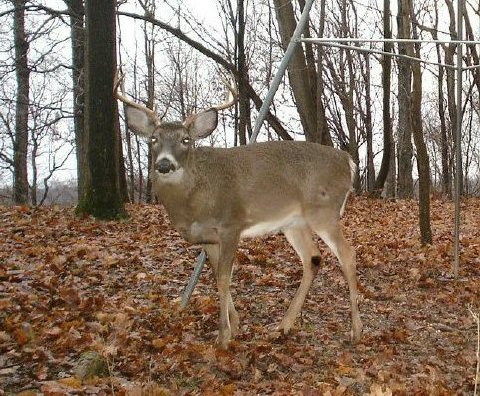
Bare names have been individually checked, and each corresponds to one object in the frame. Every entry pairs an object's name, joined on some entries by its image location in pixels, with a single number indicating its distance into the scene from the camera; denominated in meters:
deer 5.98
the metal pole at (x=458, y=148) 8.52
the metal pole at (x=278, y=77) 7.18
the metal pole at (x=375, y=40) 7.62
